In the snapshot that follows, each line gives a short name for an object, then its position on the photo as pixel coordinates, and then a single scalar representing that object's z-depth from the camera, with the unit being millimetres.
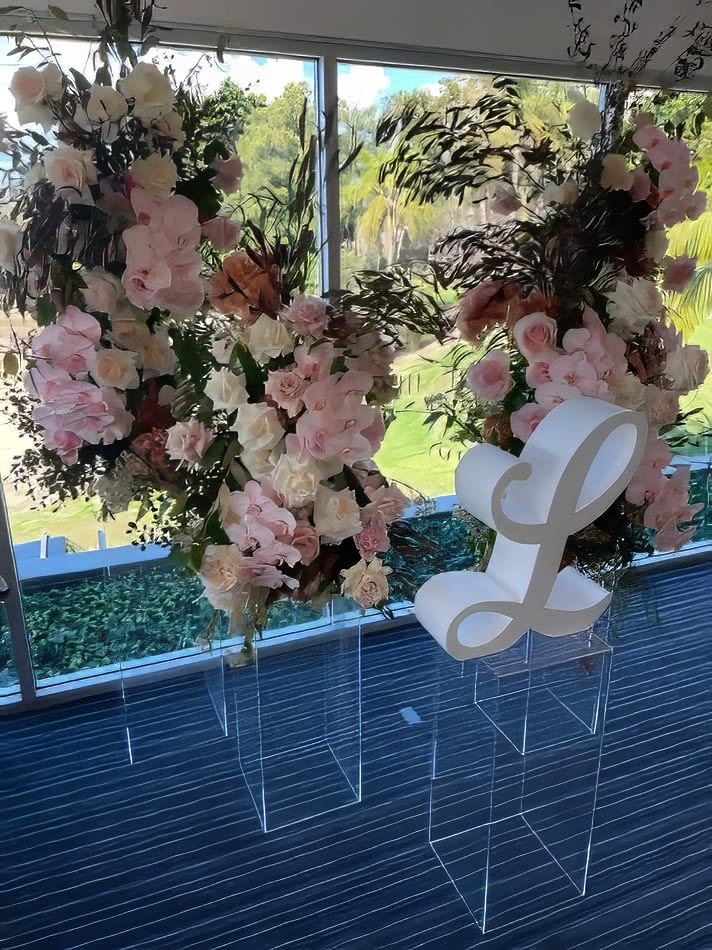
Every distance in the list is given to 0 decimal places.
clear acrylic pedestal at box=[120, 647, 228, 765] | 2436
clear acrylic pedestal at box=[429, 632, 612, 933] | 1847
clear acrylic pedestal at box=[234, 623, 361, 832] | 2047
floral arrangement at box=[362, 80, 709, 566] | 1719
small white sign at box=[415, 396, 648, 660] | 1530
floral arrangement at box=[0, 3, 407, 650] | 1450
